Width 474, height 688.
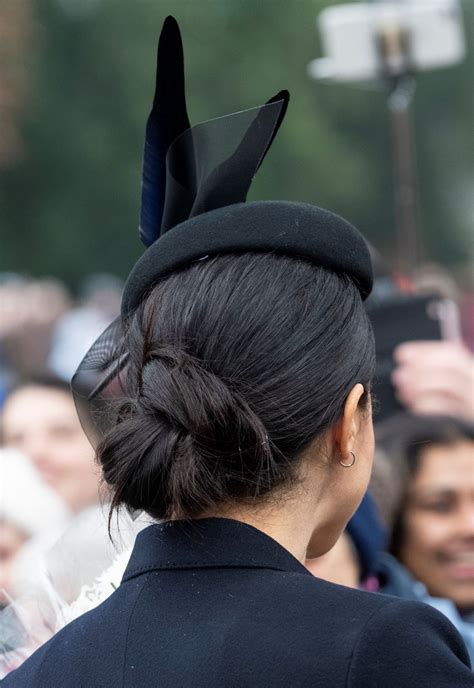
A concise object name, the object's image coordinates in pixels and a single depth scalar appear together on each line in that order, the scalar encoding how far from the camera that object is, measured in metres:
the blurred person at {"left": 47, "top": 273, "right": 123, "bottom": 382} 11.39
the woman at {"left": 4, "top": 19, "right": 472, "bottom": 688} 2.01
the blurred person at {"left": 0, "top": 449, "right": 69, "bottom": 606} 5.75
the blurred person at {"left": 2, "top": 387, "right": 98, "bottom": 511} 6.30
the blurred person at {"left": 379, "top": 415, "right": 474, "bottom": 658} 5.71
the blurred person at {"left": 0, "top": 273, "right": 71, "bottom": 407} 11.59
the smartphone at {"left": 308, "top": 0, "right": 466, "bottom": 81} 9.74
